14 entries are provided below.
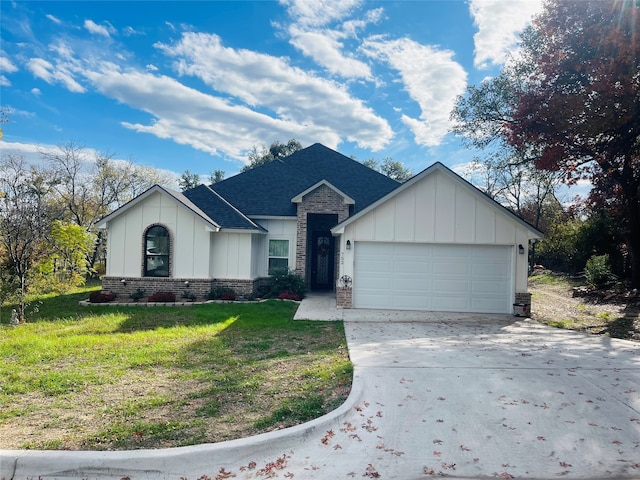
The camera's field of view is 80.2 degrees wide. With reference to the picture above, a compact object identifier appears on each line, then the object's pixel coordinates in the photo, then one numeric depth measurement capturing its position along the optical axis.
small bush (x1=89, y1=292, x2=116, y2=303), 13.57
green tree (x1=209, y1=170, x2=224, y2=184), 44.62
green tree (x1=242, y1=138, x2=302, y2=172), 38.28
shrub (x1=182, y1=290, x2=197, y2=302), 14.26
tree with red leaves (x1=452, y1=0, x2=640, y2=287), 9.88
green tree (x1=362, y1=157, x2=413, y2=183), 46.13
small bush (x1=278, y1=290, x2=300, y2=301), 14.66
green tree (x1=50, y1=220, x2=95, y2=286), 13.68
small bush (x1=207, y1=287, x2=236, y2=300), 14.29
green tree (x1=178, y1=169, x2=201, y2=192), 44.59
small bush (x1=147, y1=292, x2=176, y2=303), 13.64
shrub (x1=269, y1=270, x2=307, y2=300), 15.15
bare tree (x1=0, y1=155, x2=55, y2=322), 11.04
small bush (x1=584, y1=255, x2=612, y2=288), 18.86
